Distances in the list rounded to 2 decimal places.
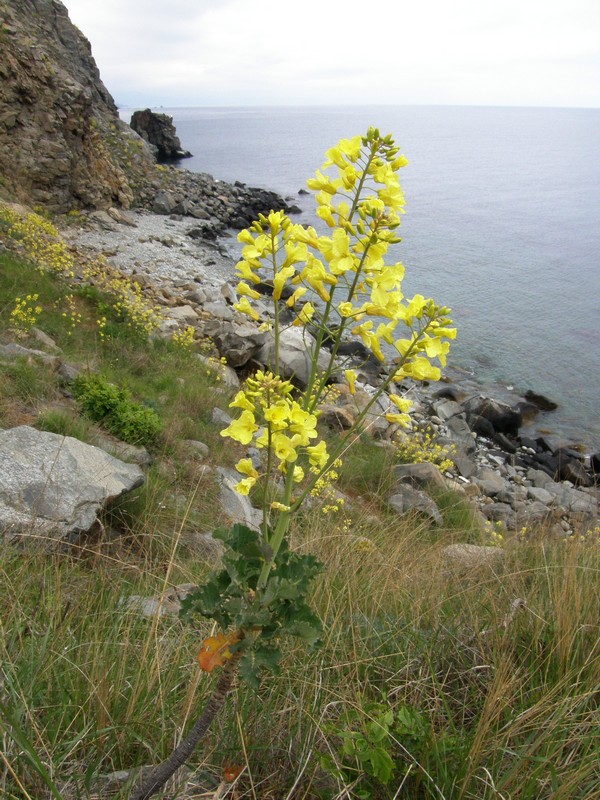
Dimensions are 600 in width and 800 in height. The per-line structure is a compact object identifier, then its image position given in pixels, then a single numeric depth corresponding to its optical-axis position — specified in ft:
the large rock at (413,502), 22.04
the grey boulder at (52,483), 11.48
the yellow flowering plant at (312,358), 4.81
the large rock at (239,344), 35.29
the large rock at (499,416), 41.37
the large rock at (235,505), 16.58
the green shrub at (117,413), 18.54
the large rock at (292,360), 34.71
